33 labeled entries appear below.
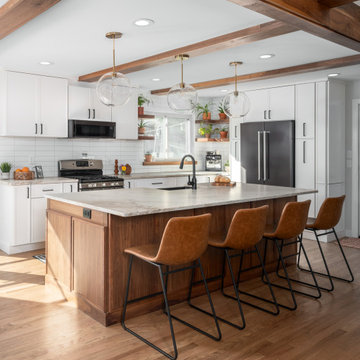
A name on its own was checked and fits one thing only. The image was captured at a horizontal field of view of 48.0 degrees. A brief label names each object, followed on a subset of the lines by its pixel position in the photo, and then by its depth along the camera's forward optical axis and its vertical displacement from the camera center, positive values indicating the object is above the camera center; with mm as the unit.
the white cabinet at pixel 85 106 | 5758 +844
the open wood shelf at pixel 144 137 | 6723 +442
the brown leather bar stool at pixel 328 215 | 3816 -498
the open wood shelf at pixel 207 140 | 7564 +443
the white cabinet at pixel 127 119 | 6238 +689
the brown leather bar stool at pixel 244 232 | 3041 -531
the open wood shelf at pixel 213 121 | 7449 +788
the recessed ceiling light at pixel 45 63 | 4781 +1191
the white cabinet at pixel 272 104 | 6041 +920
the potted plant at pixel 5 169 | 5289 -68
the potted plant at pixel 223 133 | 7526 +565
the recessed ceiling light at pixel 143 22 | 3240 +1150
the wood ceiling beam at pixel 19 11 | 2750 +1091
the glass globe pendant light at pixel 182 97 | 3896 +642
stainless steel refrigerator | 5977 +170
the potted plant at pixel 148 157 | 7059 +114
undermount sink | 4676 -289
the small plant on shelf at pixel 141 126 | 6766 +635
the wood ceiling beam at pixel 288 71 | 4535 +1164
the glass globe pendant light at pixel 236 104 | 4336 +639
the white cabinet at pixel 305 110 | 5785 +763
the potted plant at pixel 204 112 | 7641 +991
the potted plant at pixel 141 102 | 6652 +1011
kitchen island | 2982 -598
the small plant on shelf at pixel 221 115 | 7413 +890
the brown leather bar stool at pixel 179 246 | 2648 -558
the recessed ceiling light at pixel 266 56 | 4418 +1182
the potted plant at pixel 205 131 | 7674 +618
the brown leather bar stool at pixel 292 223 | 3418 -514
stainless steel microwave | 5695 +505
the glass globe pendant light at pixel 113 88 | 3498 +653
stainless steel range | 5570 -161
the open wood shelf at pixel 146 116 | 6711 +789
